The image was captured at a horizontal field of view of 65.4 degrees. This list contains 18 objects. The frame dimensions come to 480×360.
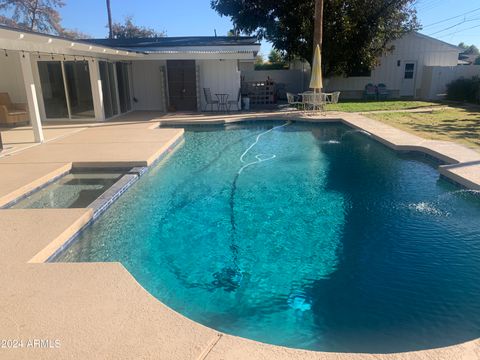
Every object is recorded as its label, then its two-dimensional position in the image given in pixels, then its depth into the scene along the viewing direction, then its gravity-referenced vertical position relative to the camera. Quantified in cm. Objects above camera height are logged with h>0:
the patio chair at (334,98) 1572 -70
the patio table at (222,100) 1652 -74
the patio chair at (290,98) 1510 -64
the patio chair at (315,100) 1502 -73
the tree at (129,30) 4668 +667
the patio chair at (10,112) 1188 -80
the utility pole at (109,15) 2790 +507
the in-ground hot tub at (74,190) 587 -177
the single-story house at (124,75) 1307 +35
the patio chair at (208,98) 1639 -64
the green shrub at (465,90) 1805 -53
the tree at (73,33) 3775 +582
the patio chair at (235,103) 1652 -87
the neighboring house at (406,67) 2117 +71
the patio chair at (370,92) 2089 -63
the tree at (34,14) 3250 +629
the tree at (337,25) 1775 +267
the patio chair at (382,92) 2089 -64
